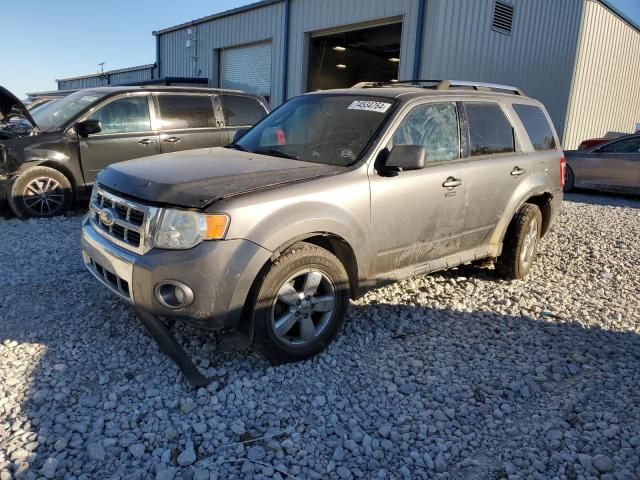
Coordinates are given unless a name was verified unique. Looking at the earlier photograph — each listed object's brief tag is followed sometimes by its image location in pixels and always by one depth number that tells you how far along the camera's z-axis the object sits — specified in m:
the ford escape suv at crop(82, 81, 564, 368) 3.04
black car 6.85
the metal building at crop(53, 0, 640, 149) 12.45
